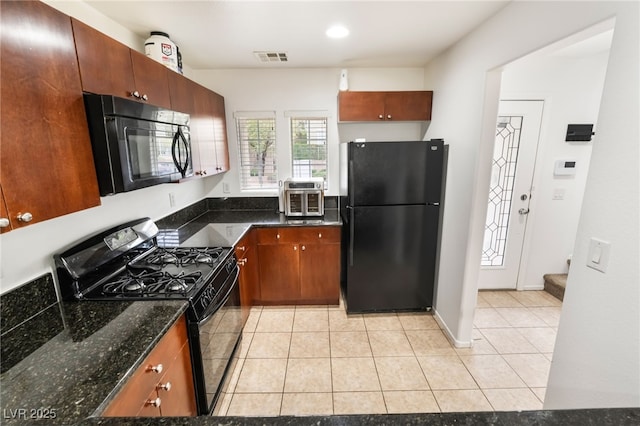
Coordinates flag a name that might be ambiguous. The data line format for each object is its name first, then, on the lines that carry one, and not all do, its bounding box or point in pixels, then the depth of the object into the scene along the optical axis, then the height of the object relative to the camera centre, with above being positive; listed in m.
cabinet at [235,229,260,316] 2.44 -1.02
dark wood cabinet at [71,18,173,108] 1.27 +0.46
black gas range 1.42 -0.66
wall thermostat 2.94 -0.10
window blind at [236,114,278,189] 3.21 +0.08
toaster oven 2.92 -0.39
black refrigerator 2.50 -0.57
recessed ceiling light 1.99 +0.90
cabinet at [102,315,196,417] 1.00 -0.90
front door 2.86 -0.34
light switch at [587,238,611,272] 1.08 -0.37
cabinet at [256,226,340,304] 2.79 -1.03
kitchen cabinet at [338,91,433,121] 2.85 +0.51
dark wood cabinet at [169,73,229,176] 2.11 +0.32
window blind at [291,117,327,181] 3.21 +0.12
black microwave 1.27 +0.08
